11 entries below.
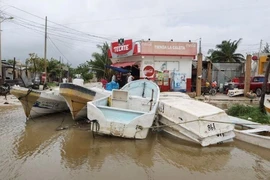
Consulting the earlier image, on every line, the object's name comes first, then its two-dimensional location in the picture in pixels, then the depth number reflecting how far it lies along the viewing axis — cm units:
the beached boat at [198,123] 779
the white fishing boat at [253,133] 793
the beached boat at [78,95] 1092
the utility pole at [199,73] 1797
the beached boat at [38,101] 1180
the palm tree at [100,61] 4000
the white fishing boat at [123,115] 828
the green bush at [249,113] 1041
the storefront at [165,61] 1862
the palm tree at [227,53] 3878
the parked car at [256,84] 1953
